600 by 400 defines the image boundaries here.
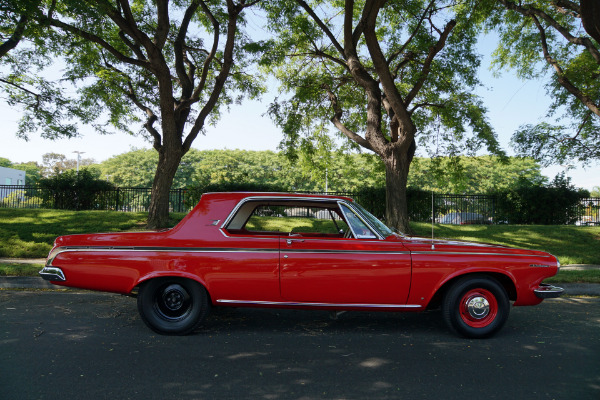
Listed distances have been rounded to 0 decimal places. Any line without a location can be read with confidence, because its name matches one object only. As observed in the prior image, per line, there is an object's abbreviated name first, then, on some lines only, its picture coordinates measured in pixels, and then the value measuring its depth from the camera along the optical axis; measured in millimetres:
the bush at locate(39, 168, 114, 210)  17016
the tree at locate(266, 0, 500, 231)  12625
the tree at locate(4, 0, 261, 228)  12078
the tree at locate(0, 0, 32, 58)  8797
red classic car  4406
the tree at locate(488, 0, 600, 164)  14234
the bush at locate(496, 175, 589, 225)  17578
